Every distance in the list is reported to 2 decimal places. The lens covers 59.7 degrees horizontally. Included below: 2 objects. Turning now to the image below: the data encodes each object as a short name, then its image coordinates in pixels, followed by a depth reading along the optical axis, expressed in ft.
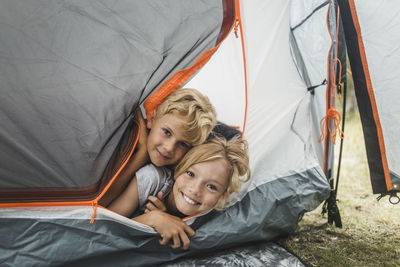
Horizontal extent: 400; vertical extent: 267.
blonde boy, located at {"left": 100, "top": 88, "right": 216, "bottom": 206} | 4.44
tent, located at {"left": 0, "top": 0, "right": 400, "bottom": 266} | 3.33
